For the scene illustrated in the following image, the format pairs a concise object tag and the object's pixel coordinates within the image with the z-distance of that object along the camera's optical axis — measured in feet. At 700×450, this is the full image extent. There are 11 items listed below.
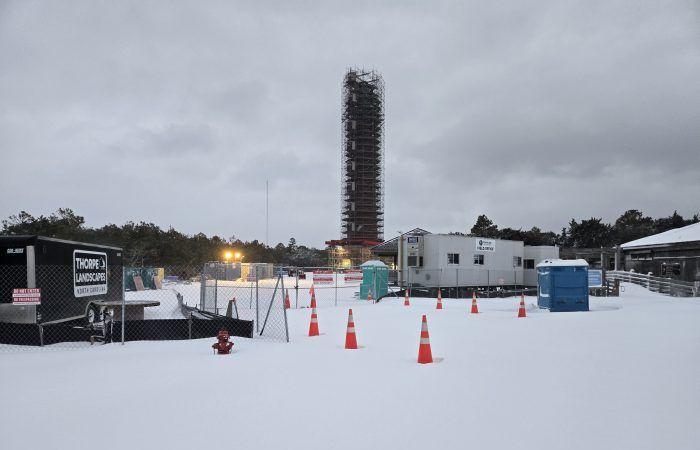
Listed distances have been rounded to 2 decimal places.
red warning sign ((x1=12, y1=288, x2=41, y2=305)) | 30.98
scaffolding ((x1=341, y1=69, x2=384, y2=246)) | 384.27
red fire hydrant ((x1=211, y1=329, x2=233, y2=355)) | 28.71
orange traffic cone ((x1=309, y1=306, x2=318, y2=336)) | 37.06
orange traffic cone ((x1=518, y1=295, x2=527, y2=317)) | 49.73
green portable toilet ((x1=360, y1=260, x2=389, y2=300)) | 81.61
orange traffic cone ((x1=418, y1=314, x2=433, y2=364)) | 25.70
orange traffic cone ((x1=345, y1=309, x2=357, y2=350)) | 30.71
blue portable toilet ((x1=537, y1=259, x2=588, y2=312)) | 55.42
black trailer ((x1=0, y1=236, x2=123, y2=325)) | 32.60
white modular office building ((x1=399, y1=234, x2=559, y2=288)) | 104.27
